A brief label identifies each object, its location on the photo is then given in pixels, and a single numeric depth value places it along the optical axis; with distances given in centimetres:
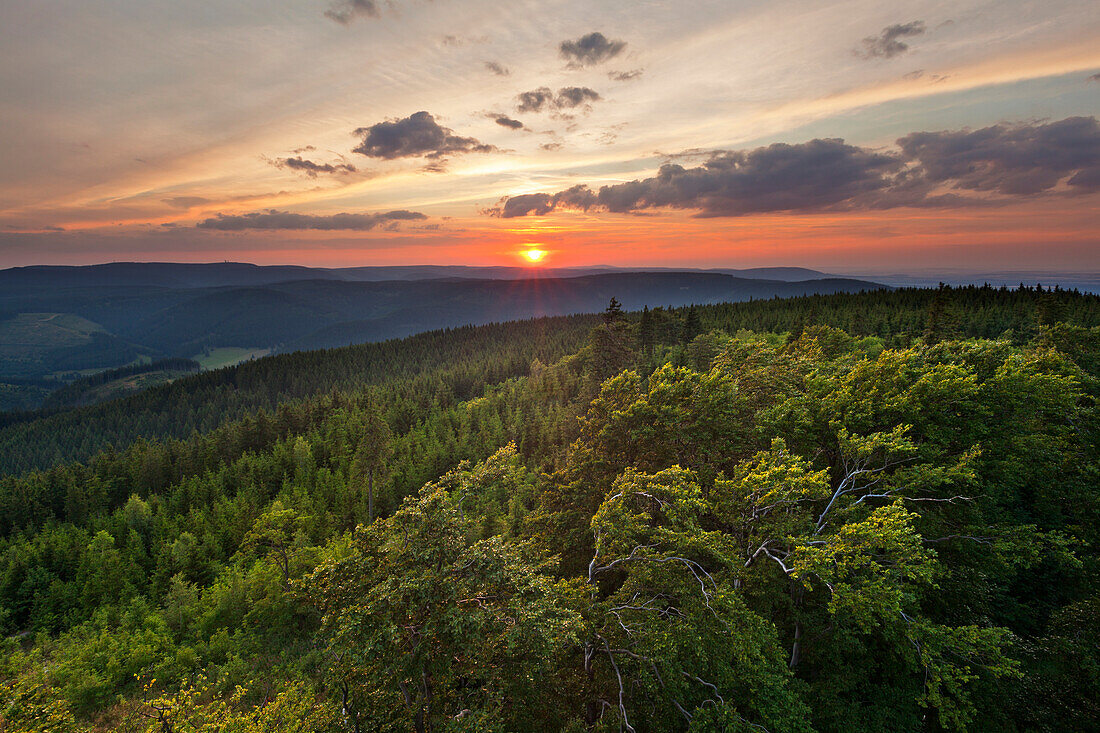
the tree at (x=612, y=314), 5300
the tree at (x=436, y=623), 1105
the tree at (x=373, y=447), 4597
